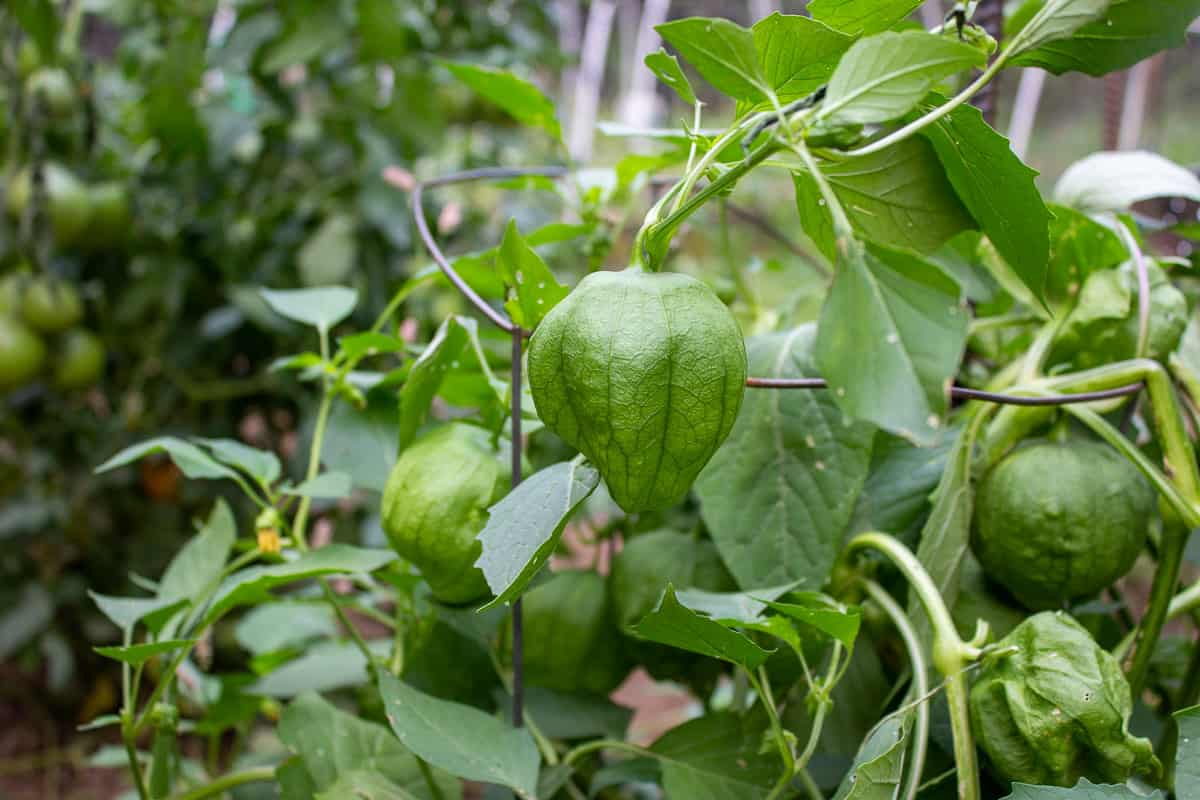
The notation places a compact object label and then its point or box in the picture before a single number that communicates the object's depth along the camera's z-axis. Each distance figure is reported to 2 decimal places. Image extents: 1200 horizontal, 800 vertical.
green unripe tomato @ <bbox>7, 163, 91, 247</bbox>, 1.09
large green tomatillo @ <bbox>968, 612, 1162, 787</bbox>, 0.31
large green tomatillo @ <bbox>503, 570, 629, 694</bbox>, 0.48
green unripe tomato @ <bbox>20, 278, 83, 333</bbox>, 1.10
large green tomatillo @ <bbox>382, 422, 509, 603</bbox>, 0.38
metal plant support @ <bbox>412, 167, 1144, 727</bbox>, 0.36
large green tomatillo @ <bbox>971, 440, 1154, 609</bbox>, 0.38
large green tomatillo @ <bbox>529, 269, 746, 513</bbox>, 0.27
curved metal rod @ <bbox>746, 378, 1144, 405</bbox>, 0.35
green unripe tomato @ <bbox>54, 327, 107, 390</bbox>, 1.15
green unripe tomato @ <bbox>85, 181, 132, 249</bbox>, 1.15
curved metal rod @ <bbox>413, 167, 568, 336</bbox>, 0.37
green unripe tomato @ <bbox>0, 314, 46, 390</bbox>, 1.07
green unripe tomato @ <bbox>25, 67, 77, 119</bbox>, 1.11
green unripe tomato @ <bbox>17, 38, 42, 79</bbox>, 1.20
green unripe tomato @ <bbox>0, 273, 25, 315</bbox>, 1.09
